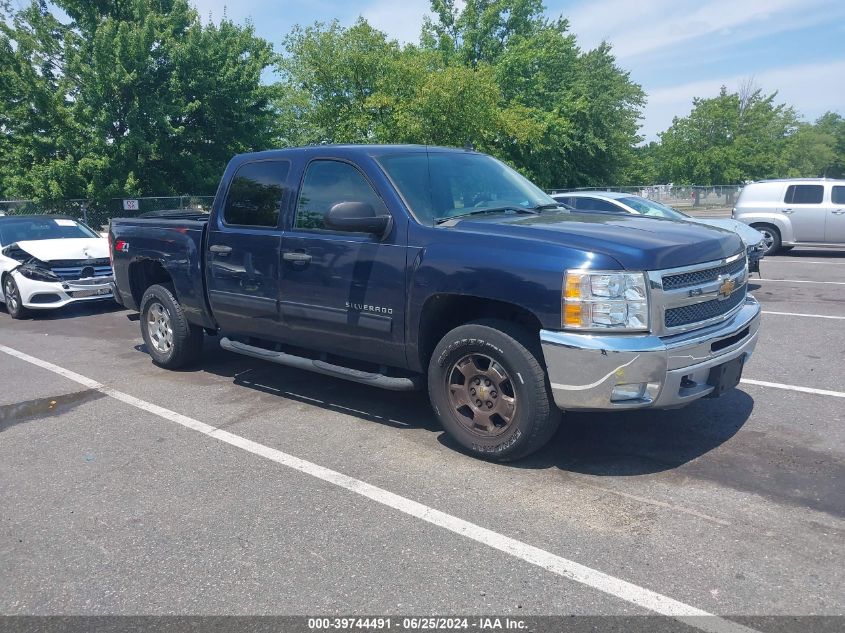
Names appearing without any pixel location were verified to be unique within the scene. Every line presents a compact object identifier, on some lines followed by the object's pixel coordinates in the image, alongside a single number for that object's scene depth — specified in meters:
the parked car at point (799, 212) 15.79
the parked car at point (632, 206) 11.36
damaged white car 10.32
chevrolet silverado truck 3.95
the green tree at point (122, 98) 24.00
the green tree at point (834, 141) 90.07
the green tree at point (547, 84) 38.22
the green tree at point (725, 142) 59.16
